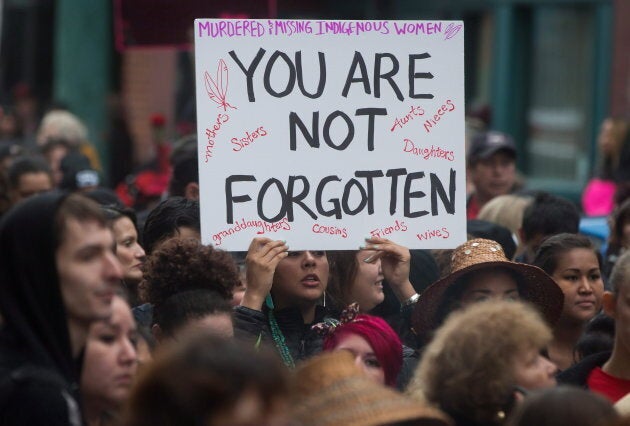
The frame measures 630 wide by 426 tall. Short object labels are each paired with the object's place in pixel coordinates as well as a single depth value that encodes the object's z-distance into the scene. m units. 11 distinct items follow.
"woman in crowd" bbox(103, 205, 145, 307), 12.40
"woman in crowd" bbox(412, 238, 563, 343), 11.34
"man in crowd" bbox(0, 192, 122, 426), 7.09
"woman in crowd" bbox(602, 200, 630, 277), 14.63
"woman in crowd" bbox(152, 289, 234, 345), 9.35
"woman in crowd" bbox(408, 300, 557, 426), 7.68
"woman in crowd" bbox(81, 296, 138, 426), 7.65
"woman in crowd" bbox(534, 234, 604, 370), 12.26
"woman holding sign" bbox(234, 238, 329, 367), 10.55
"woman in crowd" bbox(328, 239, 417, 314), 11.30
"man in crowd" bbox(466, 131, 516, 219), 18.83
